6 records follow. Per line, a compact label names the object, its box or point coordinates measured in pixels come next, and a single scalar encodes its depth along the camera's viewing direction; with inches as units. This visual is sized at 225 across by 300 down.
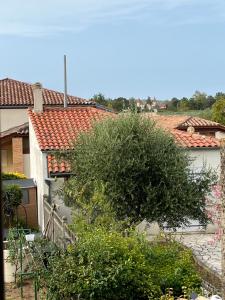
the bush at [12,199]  698.2
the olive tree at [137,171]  529.3
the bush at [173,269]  326.5
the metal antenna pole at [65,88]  1170.9
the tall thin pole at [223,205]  289.4
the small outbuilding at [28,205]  754.1
